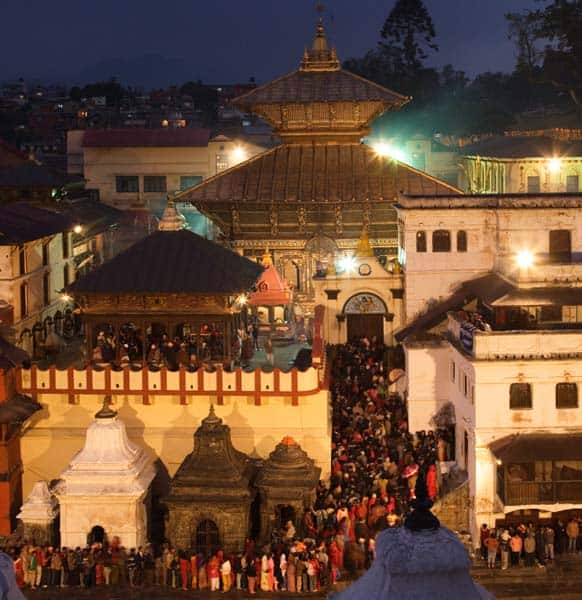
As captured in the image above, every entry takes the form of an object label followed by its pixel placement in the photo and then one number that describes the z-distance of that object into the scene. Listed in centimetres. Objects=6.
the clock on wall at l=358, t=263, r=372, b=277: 3894
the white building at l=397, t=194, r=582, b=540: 2914
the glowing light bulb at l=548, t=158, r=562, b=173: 5343
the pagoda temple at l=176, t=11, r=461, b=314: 4578
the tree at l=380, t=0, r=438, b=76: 8619
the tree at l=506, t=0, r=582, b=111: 6862
